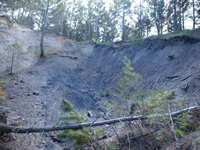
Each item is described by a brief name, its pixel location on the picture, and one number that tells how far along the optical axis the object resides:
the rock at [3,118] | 5.37
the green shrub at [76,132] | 4.48
